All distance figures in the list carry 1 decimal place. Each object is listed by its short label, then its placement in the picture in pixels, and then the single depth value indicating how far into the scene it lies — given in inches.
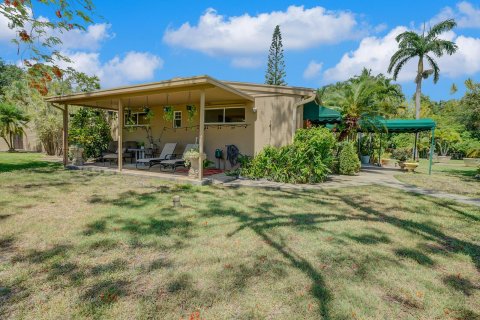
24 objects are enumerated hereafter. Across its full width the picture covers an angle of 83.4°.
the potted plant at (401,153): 876.0
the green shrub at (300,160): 334.3
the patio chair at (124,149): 499.3
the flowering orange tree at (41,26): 246.9
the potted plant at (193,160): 315.2
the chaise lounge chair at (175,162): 370.0
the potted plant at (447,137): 1004.6
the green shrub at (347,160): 456.8
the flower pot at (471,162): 737.0
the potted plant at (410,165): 522.0
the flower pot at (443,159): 944.5
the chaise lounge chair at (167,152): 422.8
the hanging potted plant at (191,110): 396.2
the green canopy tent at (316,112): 446.9
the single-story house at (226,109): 359.6
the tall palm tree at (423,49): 907.4
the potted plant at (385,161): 713.0
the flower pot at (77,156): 458.0
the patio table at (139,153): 462.5
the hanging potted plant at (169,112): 407.8
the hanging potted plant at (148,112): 434.0
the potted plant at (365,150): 726.5
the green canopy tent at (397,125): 513.9
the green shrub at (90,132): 530.0
